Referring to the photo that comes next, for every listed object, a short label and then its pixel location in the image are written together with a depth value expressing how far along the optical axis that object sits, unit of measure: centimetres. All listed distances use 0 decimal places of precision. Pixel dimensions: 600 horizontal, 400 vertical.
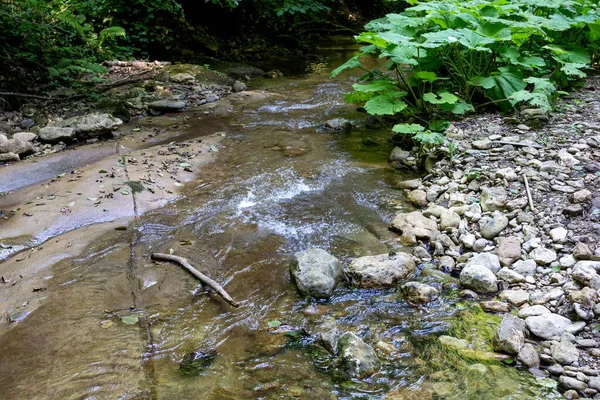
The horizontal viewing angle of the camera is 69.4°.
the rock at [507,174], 423
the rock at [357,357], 252
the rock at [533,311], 284
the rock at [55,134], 573
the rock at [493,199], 401
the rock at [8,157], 521
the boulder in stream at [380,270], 332
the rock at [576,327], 262
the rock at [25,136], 557
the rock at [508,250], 341
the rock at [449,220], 400
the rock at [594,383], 225
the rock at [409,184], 487
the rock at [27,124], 615
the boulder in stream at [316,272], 322
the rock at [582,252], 312
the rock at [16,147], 531
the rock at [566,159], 418
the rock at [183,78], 866
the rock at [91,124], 595
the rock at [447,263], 352
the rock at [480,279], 319
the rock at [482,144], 489
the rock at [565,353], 245
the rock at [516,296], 302
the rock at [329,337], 269
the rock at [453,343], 271
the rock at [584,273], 291
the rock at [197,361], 253
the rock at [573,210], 355
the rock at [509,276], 321
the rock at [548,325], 266
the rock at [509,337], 259
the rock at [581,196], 364
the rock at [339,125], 673
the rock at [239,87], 888
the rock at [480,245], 367
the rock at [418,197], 454
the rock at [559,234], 339
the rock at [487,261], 336
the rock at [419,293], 312
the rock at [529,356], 250
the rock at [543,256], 327
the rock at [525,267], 325
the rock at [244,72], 995
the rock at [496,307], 298
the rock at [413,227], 392
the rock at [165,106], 736
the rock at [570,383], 228
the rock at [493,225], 374
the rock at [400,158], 546
